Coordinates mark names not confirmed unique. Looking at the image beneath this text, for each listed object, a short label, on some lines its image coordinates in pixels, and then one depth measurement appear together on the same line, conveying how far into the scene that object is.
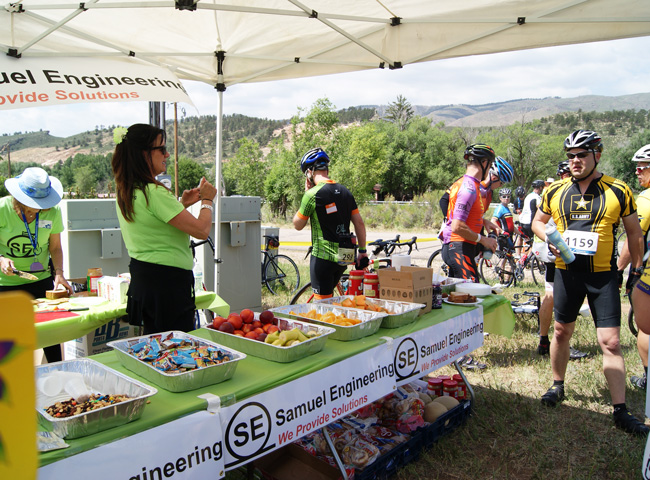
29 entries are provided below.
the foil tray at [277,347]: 2.09
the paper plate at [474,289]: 3.62
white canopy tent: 3.27
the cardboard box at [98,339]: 3.90
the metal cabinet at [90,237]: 4.66
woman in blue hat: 3.38
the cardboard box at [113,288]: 3.35
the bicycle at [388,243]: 6.11
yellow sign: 0.65
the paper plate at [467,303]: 3.35
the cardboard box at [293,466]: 2.43
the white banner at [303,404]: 1.79
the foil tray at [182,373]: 1.78
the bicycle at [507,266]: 8.40
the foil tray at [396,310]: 2.69
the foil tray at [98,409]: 1.43
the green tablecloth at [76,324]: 2.90
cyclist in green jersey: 4.09
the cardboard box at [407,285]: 2.94
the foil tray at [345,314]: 2.45
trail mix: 1.47
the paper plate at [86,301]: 3.33
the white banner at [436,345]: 2.58
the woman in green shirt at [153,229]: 2.49
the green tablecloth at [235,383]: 1.46
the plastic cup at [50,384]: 1.65
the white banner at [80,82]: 2.87
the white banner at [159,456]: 1.39
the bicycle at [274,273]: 7.91
